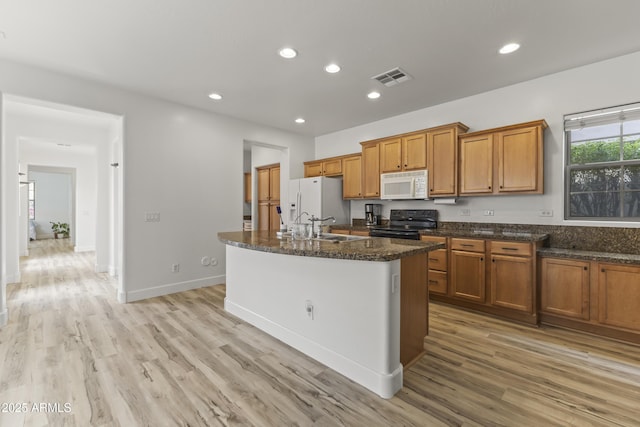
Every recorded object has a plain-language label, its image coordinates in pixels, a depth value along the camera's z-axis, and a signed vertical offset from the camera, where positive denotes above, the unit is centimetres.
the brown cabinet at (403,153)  410 +89
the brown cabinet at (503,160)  321 +63
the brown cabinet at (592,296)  258 -80
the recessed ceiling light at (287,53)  276 +156
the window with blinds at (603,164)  299 +53
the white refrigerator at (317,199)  514 +24
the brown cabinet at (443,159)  379 +73
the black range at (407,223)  404 -16
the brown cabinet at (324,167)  538 +88
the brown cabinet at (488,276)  304 -74
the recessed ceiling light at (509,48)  270 +157
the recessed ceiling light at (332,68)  308 +157
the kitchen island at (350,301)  192 -70
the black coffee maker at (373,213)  498 -1
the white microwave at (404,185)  409 +40
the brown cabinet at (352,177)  502 +62
